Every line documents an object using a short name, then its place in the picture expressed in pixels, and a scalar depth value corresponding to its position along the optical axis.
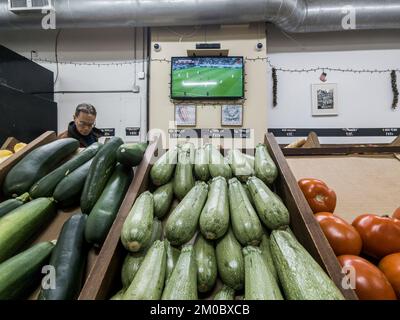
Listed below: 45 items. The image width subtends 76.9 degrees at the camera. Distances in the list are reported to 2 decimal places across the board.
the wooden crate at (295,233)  0.52
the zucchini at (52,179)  0.86
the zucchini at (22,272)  0.55
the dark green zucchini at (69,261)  0.55
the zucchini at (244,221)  0.63
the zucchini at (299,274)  0.47
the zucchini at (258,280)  0.48
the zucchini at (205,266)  0.57
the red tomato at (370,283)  0.56
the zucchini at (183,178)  0.85
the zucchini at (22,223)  0.65
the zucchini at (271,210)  0.66
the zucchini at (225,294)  0.53
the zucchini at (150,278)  0.49
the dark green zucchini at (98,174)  0.79
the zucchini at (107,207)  0.67
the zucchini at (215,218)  0.64
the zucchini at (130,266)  0.58
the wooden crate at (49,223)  0.68
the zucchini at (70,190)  0.83
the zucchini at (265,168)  0.84
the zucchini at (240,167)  0.88
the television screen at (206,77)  3.49
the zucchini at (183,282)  0.50
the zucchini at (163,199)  0.77
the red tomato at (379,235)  0.68
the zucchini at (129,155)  0.85
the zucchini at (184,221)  0.65
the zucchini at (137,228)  0.61
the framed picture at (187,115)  3.59
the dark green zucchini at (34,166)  0.87
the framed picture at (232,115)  3.54
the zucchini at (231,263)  0.57
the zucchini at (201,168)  0.92
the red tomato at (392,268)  0.59
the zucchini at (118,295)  0.54
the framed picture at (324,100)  3.75
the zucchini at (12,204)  0.76
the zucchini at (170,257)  0.58
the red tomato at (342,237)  0.66
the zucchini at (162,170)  0.88
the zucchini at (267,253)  0.57
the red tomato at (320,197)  0.82
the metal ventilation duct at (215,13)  3.12
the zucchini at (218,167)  0.91
